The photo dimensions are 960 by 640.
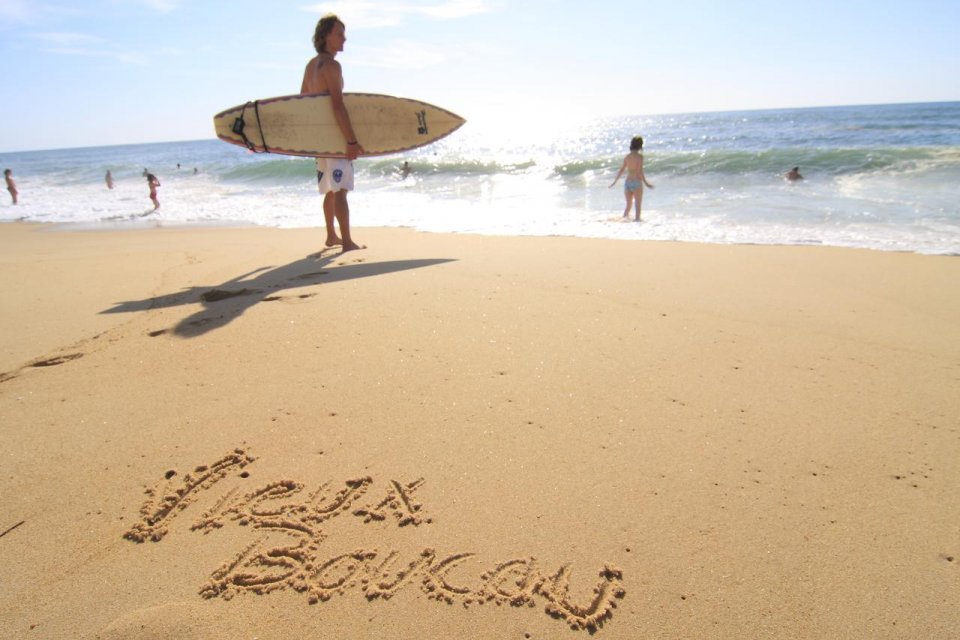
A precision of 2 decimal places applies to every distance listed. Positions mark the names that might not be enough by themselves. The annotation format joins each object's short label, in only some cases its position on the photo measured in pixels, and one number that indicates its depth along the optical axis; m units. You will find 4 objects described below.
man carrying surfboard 4.63
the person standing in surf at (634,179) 8.79
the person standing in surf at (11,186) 15.81
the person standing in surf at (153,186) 12.73
